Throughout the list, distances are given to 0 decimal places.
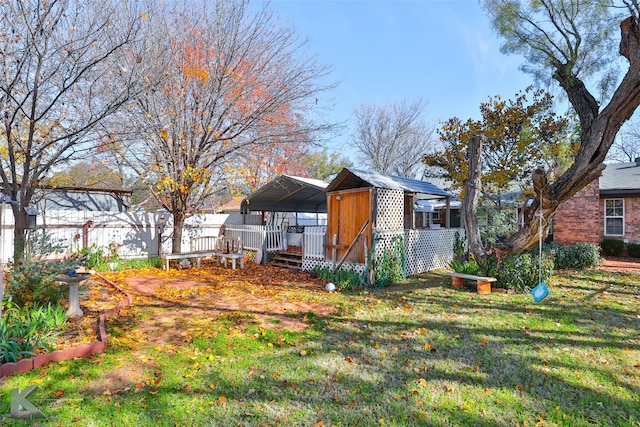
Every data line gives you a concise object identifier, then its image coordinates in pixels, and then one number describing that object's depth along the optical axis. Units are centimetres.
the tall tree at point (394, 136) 2597
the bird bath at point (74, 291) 511
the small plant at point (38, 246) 539
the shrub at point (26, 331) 359
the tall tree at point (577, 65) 660
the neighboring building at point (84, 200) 1232
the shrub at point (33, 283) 485
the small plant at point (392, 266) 847
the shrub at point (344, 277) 812
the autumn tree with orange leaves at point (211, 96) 903
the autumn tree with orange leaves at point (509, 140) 1247
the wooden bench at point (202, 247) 1061
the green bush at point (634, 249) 1261
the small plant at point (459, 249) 934
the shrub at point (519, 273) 759
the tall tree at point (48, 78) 504
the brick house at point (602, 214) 1316
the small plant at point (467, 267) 812
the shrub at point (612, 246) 1309
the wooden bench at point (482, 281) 745
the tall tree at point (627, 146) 2619
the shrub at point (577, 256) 1045
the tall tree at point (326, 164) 2916
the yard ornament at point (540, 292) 558
